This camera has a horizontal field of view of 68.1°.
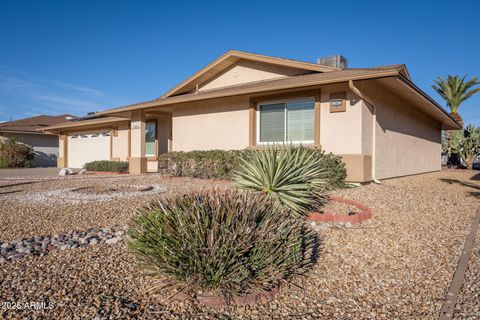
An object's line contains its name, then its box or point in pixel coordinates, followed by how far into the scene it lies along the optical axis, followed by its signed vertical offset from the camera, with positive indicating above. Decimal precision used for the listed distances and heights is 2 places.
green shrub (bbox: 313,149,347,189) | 9.52 -0.31
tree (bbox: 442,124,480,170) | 24.66 +1.06
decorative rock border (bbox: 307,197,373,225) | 5.87 -1.01
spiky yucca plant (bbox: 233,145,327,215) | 6.07 -0.38
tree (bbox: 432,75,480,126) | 32.03 +6.19
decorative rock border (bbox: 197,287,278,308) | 3.12 -1.27
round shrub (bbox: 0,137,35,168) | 25.23 +0.09
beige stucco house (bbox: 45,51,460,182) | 10.61 +1.64
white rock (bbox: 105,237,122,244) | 4.91 -1.18
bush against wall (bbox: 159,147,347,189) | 9.77 -0.25
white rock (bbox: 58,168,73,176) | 17.48 -0.83
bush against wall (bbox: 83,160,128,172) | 18.58 -0.53
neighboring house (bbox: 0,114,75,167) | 27.88 +1.41
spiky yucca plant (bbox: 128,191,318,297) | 3.09 -0.80
